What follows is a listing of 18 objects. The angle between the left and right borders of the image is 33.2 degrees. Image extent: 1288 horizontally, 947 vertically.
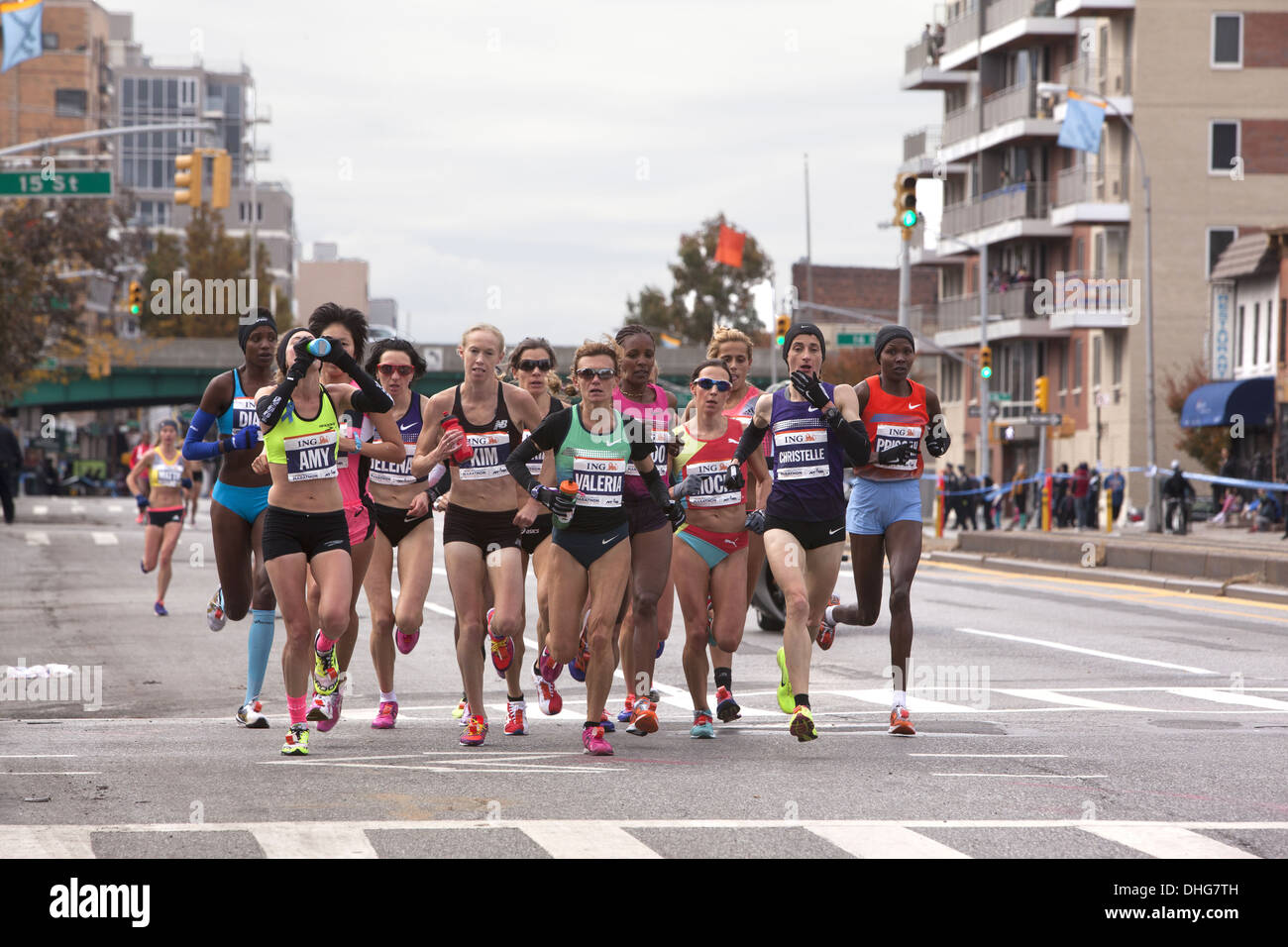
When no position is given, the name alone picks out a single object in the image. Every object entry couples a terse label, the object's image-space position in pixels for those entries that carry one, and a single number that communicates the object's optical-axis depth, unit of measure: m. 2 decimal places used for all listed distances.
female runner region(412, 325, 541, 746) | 10.88
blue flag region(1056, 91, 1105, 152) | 52.94
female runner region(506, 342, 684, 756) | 10.54
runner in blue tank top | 11.85
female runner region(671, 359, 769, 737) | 11.40
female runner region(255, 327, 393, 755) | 10.58
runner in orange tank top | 11.52
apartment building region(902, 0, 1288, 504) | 63.03
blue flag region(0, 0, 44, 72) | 33.47
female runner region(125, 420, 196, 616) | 21.72
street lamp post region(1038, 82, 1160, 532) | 44.88
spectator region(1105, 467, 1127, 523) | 49.72
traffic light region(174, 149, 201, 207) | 35.44
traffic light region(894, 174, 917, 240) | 30.42
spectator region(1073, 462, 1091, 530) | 46.94
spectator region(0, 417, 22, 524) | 37.38
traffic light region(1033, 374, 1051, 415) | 52.44
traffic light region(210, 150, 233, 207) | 36.31
